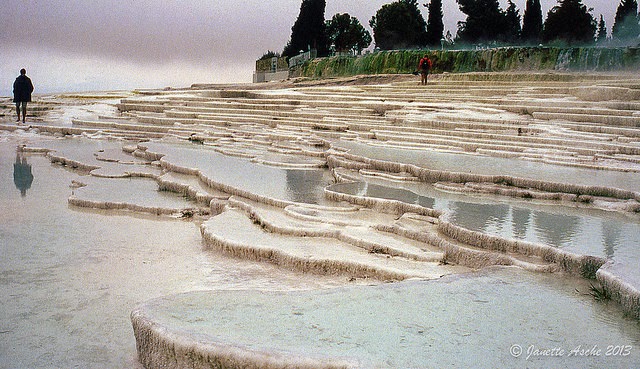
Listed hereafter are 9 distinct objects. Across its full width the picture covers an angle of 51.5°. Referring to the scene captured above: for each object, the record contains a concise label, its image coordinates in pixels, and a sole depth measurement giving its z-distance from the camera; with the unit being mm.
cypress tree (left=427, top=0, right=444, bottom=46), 29766
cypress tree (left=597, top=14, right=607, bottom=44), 33500
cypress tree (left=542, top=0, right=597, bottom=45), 27102
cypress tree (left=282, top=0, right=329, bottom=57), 32656
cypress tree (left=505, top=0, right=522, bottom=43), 31647
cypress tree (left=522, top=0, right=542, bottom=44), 28750
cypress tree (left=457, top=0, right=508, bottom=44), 30109
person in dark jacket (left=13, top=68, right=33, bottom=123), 16109
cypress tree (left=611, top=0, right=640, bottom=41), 27062
